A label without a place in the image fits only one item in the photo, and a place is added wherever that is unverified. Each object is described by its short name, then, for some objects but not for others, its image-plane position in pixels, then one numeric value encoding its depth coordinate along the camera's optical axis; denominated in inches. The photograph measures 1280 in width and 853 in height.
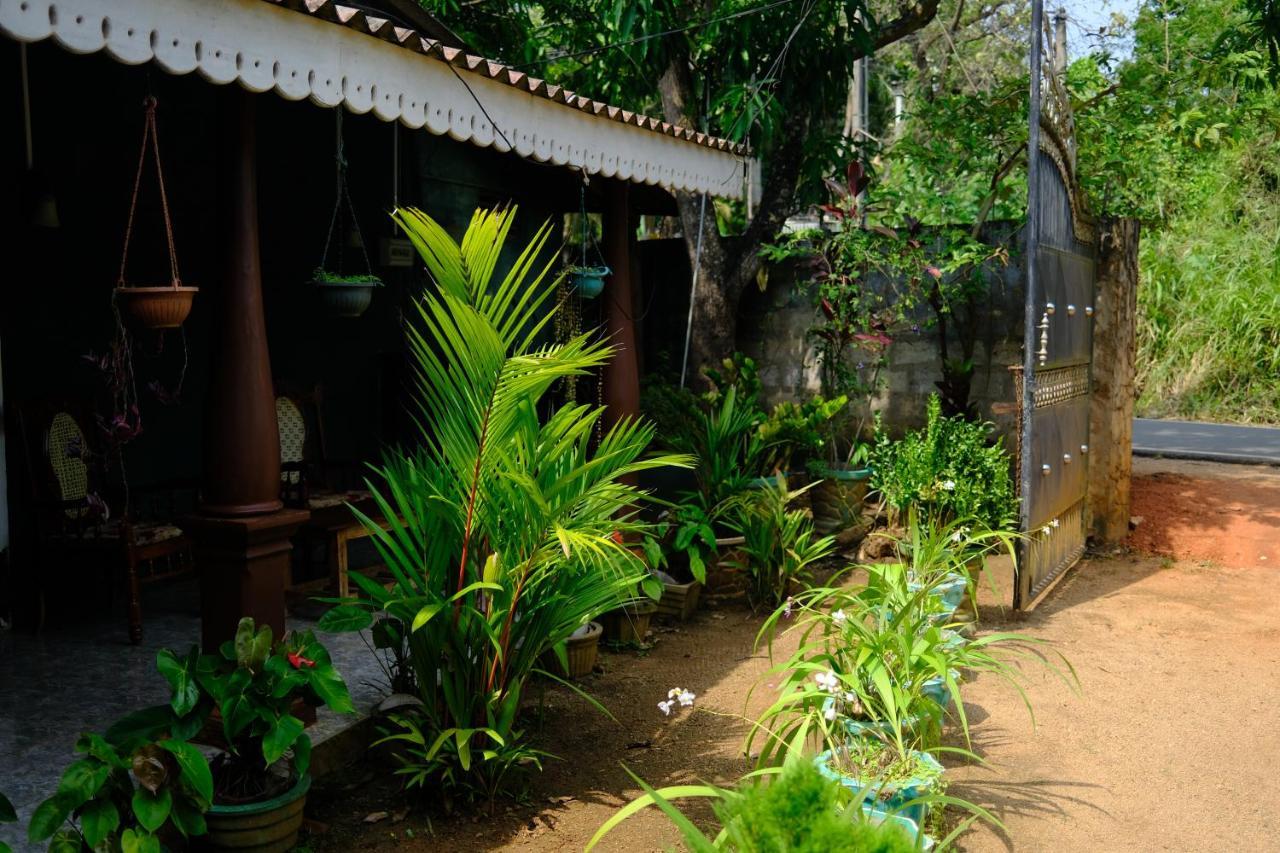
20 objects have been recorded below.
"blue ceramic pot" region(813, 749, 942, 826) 125.3
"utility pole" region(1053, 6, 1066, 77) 485.6
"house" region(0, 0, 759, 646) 140.9
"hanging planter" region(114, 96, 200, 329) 140.0
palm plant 140.3
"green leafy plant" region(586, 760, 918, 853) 77.2
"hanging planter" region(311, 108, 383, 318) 231.6
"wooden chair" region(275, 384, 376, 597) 210.7
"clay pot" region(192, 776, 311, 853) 129.0
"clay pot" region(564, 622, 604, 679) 203.1
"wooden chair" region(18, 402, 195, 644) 188.5
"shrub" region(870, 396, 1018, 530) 264.5
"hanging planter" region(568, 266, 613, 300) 247.0
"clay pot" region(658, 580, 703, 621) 243.8
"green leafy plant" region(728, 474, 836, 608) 253.9
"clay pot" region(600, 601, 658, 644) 226.4
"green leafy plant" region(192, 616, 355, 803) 126.6
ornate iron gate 237.0
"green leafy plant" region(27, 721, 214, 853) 113.6
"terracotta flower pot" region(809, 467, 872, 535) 299.9
